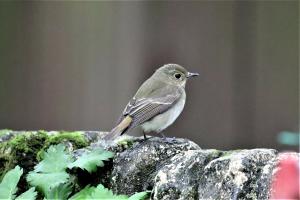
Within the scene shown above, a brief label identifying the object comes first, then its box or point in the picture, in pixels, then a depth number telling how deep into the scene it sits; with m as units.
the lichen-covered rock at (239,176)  5.00
